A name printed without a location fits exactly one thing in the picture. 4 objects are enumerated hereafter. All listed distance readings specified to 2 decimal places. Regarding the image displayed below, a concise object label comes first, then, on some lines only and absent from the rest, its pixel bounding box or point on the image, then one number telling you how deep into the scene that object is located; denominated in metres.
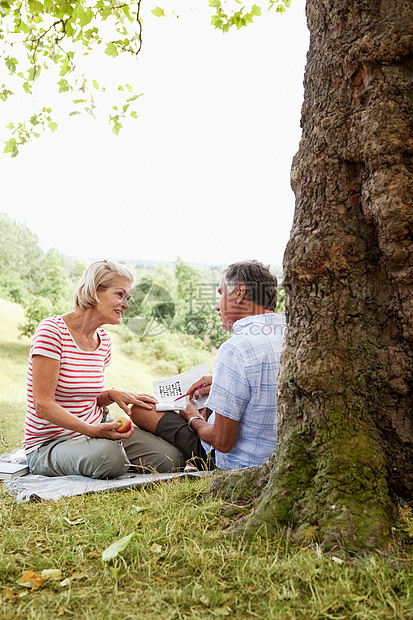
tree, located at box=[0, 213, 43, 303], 41.00
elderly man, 3.04
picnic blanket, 3.24
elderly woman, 3.52
